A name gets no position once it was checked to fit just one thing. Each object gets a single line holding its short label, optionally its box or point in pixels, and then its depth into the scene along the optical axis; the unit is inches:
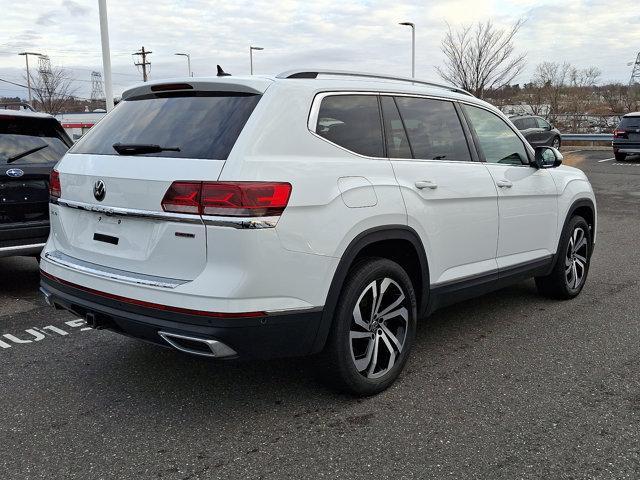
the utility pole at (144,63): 2292.1
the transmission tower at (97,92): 2613.2
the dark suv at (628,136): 830.5
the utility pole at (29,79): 2023.0
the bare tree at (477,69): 1185.4
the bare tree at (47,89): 2071.9
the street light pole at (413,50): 1322.6
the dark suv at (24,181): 212.1
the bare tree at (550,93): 1521.9
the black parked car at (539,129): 935.6
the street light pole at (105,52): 534.6
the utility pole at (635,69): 2172.7
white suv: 113.3
